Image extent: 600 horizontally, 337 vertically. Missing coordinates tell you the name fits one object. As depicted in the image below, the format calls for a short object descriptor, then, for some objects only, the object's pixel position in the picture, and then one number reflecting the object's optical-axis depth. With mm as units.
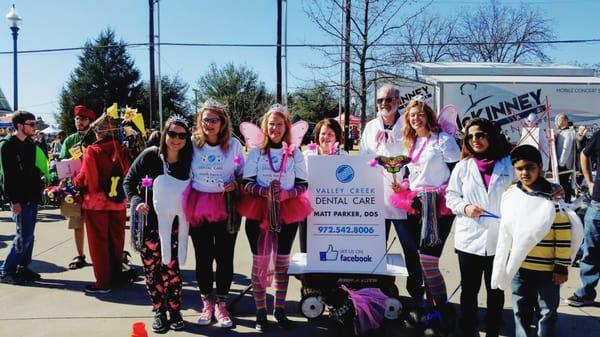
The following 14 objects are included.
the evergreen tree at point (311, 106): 34406
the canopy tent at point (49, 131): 29278
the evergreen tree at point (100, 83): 34781
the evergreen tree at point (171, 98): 35875
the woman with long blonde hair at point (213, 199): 3633
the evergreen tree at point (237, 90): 31703
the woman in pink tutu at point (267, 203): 3646
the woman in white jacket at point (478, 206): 3129
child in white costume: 2840
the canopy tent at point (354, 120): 30077
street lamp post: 14047
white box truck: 12633
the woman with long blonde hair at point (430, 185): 3516
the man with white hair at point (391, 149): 3906
